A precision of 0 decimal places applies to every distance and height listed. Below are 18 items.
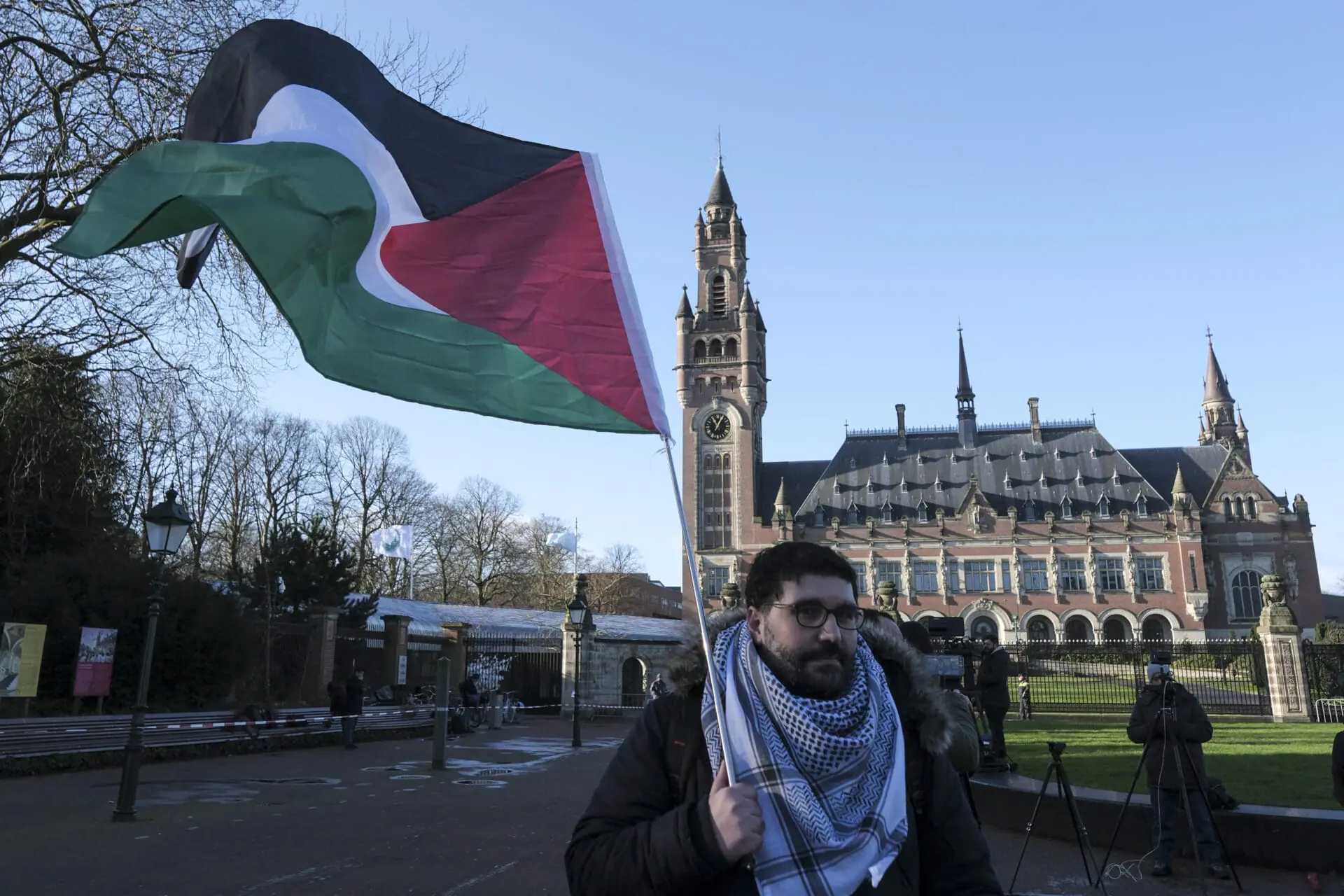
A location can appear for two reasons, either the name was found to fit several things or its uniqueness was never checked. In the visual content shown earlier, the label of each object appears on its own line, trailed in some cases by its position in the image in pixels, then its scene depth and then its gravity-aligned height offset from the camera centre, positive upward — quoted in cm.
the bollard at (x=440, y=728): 1578 -106
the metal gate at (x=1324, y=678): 2208 -35
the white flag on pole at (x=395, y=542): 4647 +581
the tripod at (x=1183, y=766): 719 -79
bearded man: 224 -28
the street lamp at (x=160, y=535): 1066 +147
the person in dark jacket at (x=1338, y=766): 574 -61
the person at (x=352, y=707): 2041 -97
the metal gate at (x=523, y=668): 3475 -18
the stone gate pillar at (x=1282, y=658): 2245 +13
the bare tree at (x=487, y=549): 6419 +761
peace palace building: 6372 +1071
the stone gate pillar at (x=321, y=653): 2508 +25
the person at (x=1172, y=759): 756 -75
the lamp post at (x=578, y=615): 2395 +126
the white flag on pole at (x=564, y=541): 4630 +595
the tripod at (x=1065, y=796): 730 -104
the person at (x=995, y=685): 1230 -28
